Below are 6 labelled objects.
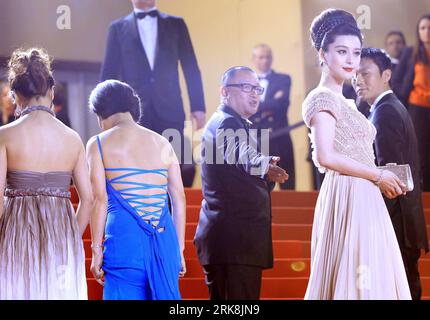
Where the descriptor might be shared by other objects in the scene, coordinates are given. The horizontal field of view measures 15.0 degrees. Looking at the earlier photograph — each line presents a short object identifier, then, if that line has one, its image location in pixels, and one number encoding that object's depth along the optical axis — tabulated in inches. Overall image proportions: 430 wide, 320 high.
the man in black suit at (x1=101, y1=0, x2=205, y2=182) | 437.3
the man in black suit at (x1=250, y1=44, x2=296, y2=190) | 547.4
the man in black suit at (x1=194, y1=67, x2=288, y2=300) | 359.7
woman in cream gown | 330.1
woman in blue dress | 328.2
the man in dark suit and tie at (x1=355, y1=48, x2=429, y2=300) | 396.9
